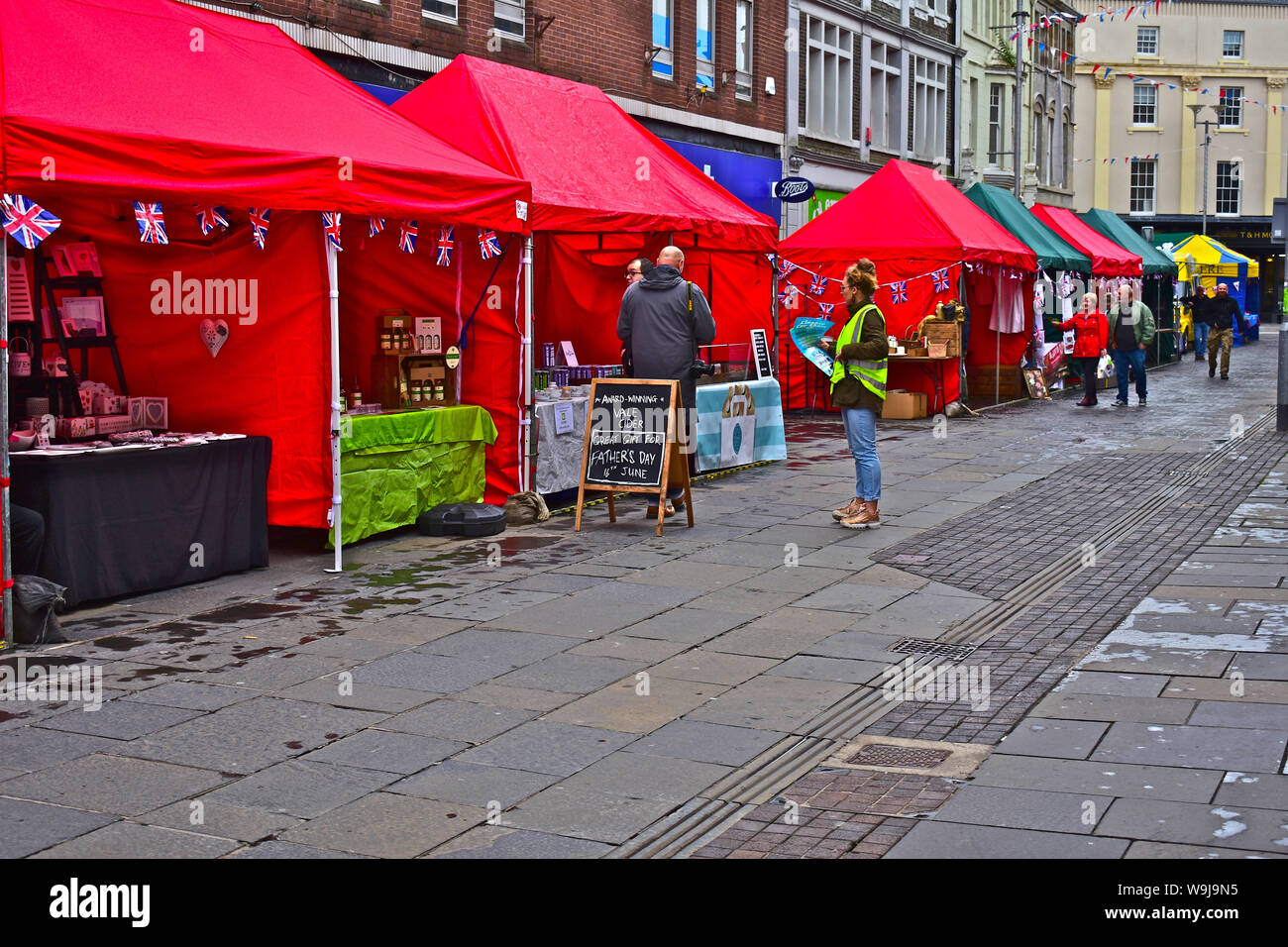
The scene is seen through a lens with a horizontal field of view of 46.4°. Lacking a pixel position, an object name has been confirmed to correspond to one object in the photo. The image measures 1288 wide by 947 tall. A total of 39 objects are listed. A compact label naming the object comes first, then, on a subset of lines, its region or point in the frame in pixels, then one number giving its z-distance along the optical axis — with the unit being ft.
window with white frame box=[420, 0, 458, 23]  55.83
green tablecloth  35.17
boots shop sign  72.79
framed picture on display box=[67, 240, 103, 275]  33.12
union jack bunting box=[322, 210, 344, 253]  32.40
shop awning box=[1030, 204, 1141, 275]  101.81
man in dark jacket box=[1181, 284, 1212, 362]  100.93
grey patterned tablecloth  41.86
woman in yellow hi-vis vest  38.24
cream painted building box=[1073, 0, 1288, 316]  217.36
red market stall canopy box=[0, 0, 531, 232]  26.40
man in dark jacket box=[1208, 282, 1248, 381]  99.45
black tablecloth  27.96
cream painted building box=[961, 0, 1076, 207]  134.41
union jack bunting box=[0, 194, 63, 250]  25.22
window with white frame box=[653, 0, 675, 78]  73.00
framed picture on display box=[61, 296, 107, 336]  33.50
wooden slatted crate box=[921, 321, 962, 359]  72.54
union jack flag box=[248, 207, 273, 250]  31.76
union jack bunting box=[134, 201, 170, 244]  28.35
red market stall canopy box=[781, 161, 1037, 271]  71.87
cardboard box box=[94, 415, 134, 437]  31.63
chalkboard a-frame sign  38.42
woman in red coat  79.00
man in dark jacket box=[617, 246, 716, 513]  40.96
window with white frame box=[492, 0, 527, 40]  59.98
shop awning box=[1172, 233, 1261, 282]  143.74
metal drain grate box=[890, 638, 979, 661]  26.32
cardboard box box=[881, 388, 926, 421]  73.51
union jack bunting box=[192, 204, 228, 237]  30.17
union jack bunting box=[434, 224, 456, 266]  37.96
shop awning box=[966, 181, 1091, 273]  87.61
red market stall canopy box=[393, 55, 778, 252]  42.63
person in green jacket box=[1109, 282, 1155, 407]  78.59
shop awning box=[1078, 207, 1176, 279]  118.32
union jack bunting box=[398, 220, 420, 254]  35.73
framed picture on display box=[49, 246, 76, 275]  32.83
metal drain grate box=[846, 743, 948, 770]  20.07
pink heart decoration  35.17
